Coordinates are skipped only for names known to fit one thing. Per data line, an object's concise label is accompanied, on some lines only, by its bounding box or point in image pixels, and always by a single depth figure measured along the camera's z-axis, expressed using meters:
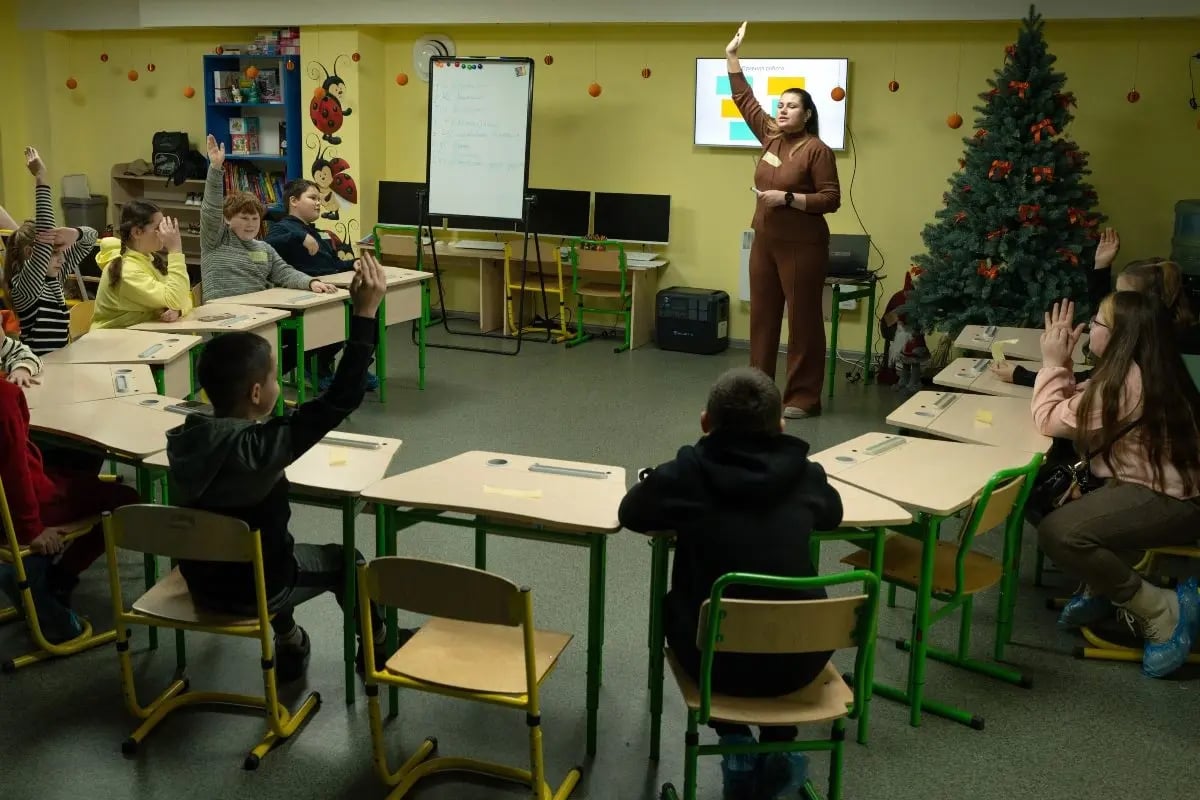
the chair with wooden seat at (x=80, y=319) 4.94
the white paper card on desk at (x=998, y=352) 4.65
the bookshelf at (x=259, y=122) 9.02
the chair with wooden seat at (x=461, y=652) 2.30
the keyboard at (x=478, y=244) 8.65
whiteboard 7.86
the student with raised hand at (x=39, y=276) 4.37
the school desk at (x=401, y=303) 6.38
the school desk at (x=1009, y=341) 4.97
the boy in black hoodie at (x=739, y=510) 2.41
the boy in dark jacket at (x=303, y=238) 6.34
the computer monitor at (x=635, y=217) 8.23
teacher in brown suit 6.04
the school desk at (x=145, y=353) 4.34
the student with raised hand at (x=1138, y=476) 3.32
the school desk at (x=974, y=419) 3.67
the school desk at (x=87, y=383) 3.76
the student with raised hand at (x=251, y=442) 2.71
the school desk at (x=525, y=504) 2.77
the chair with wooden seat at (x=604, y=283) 8.05
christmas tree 6.38
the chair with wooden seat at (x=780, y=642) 2.29
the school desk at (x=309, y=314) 5.56
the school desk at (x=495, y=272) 8.23
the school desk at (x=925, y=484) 2.98
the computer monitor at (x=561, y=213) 8.36
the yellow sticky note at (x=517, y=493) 2.92
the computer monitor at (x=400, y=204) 8.82
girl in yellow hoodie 4.91
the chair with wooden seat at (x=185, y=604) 2.60
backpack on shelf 9.31
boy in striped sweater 5.74
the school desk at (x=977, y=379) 4.33
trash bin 9.77
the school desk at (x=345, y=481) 2.99
